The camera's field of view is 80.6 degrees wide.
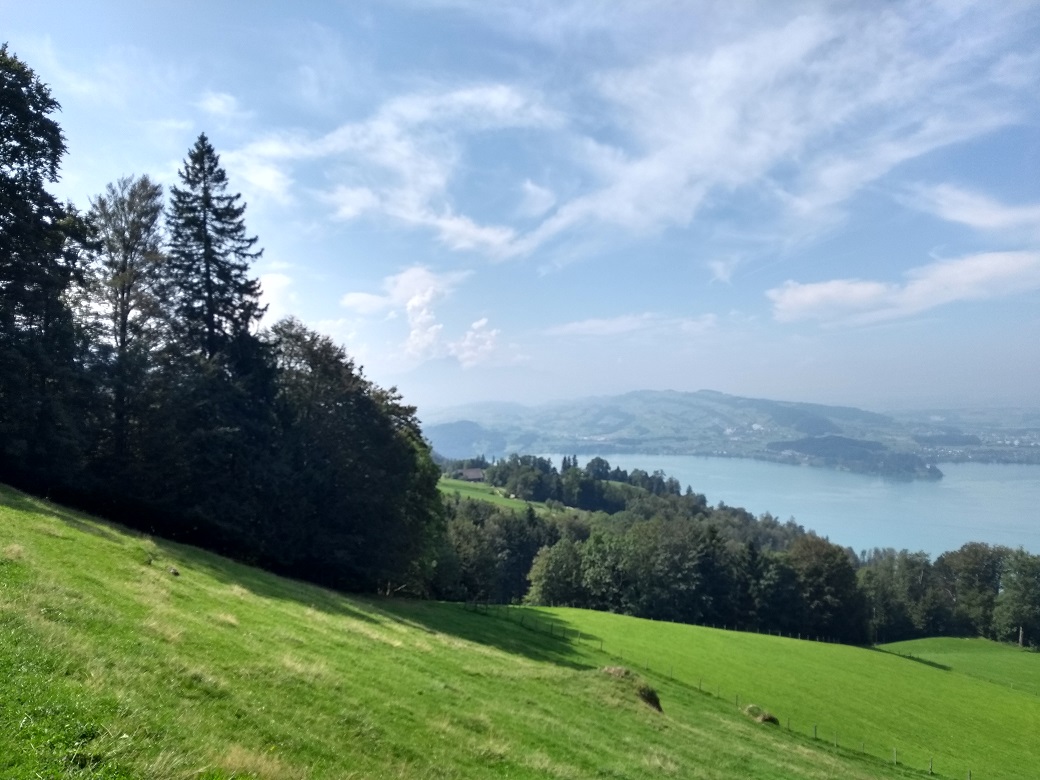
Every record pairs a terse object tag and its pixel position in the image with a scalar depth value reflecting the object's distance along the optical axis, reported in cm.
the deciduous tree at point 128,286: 3052
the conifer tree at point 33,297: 2500
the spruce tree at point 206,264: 3375
